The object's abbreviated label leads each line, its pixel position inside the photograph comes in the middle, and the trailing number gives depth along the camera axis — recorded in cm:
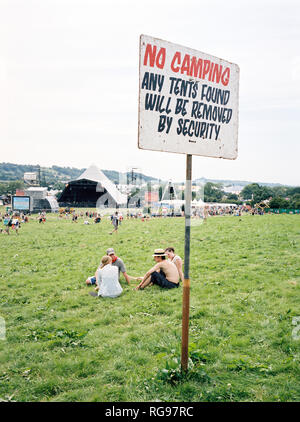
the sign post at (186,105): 377
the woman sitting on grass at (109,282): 797
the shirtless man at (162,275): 845
